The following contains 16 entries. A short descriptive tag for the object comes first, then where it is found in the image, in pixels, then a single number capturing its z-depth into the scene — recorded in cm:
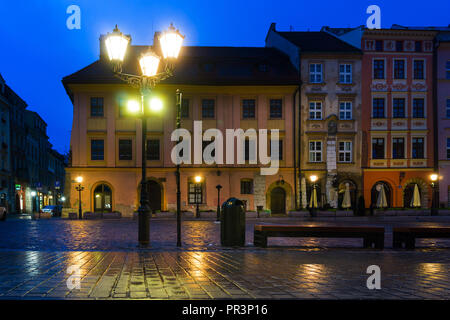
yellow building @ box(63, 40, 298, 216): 3391
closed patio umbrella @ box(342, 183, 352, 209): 3158
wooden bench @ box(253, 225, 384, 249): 1186
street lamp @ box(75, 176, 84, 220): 3162
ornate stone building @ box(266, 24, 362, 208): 3522
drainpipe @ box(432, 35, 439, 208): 3575
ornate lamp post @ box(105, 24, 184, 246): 1169
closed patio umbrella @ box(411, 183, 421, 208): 3129
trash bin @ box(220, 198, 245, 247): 1195
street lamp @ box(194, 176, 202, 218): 3488
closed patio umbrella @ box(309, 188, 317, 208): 3112
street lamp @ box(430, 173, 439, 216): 3453
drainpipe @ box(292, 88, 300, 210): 3488
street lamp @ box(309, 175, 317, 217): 3068
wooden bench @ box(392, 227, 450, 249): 1193
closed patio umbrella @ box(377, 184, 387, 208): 3120
